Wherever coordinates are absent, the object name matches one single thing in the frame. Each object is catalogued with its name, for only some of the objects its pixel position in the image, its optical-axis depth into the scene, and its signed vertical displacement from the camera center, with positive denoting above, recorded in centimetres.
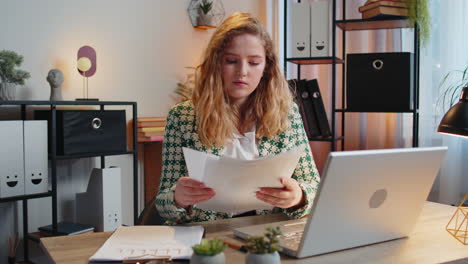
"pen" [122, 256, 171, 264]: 92 -29
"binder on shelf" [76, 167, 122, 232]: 262 -51
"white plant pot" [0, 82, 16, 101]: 235 +8
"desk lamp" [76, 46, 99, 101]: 269 +26
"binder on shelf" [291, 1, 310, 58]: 313 +50
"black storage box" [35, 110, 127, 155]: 244 -12
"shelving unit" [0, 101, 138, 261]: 230 -25
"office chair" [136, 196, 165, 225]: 151 -34
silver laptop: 92 -19
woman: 156 -2
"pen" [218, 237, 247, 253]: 103 -30
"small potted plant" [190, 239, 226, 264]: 79 -24
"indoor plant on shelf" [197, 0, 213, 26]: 326 +63
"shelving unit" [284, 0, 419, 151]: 286 +32
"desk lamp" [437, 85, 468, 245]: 120 -4
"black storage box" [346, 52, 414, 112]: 285 +15
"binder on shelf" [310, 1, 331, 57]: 307 +50
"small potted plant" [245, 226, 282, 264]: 79 -23
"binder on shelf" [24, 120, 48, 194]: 232 -24
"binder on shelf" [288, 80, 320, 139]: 309 +0
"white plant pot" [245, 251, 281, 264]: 79 -25
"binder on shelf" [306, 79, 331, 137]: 310 +1
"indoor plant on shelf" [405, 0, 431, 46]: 274 +52
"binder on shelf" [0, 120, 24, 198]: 222 -24
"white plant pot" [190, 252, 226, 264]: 79 -25
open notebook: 96 -29
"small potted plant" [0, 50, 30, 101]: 236 +17
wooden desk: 98 -31
